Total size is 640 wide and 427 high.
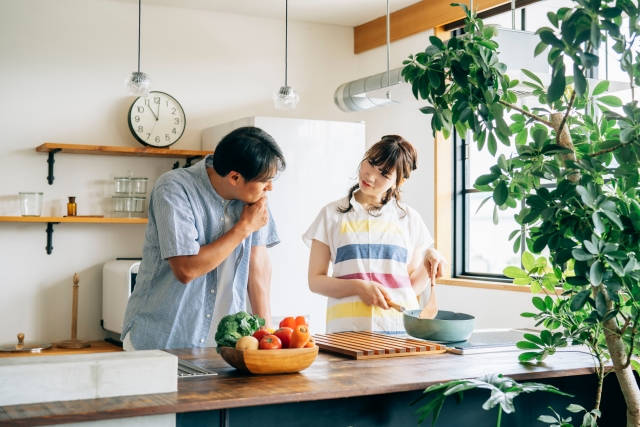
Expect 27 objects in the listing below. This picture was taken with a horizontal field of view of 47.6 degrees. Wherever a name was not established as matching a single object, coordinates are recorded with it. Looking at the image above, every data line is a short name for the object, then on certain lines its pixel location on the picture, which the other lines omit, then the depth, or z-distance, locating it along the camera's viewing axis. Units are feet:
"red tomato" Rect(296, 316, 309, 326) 6.07
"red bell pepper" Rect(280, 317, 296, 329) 6.07
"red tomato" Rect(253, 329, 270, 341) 5.94
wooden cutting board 6.73
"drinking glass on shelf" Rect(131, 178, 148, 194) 14.67
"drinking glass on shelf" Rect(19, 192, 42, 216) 13.65
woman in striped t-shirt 8.38
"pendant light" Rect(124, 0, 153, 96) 12.28
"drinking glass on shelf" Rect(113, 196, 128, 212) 14.60
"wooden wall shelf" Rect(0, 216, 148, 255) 13.47
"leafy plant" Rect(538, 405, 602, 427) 5.36
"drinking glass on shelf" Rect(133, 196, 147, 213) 14.62
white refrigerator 14.14
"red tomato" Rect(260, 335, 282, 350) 5.76
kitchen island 4.63
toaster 13.29
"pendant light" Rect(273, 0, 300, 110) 13.05
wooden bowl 5.64
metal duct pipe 12.95
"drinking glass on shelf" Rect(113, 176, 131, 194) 14.58
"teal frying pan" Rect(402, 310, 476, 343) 7.47
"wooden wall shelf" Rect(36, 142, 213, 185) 13.78
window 13.97
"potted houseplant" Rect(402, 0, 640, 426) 4.51
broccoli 5.91
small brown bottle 14.02
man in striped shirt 7.00
